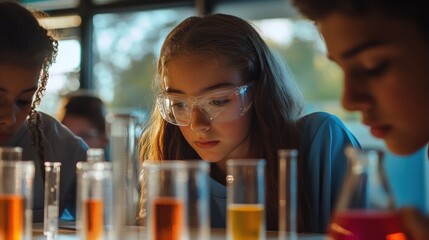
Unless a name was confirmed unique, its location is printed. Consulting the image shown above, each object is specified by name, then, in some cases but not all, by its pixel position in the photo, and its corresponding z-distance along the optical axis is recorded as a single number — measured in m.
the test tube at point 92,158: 1.62
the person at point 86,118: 4.73
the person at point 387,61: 1.46
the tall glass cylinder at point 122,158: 1.44
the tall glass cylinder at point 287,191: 1.49
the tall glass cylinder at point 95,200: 1.52
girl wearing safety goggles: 2.39
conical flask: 1.22
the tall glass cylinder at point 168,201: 1.32
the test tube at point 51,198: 1.92
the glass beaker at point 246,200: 1.43
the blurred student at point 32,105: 2.45
